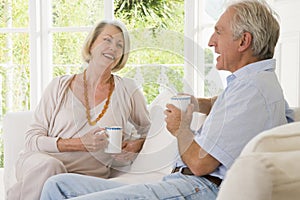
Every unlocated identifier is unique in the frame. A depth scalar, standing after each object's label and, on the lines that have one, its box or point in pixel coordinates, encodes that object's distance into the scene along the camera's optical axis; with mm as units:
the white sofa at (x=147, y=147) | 2072
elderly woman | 2303
